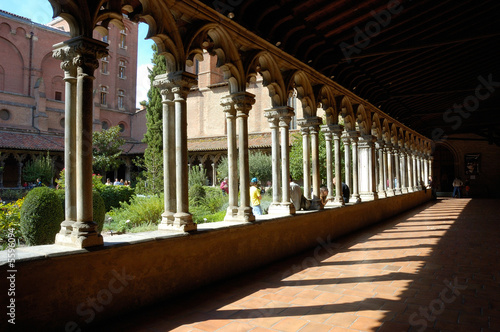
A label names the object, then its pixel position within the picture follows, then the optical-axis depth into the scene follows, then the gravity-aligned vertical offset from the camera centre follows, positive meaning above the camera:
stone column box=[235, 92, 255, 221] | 4.65 +0.40
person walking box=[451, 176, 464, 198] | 19.25 -0.61
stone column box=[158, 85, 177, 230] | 3.83 +0.22
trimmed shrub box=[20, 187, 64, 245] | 5.57 -0.55
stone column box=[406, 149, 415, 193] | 14.32 +0.23
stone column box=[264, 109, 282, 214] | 5.48 +0.27
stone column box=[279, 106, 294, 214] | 5.59 +0.32
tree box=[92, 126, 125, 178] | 23.72 +2.16
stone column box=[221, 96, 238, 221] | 4.67 +0.13
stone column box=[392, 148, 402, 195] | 12.06 +0.03
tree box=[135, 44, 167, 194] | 16.64 +2.05
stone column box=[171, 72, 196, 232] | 3.77 +0.42
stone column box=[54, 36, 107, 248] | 2.88 +0.44
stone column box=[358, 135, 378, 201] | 9.15 +0.19
